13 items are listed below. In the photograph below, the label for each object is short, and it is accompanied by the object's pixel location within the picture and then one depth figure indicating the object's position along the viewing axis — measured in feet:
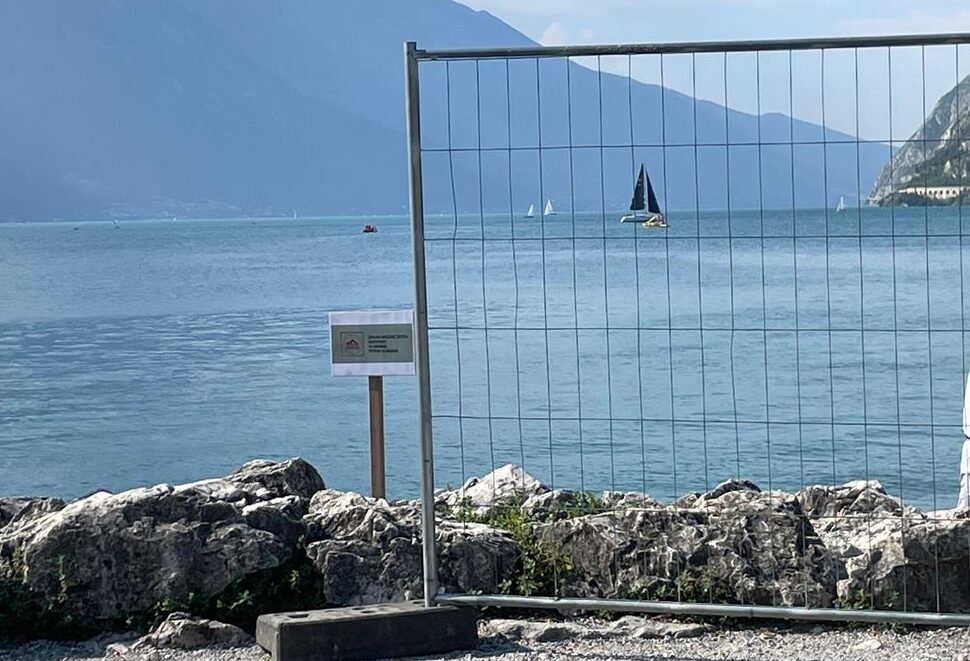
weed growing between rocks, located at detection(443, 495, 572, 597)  24.23
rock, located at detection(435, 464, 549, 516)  28.27
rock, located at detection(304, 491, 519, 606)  24.13
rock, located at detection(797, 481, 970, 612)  23.30
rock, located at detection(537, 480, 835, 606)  23.62
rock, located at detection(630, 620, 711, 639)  22.88
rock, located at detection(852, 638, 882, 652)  21.71
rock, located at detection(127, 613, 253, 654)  23.07
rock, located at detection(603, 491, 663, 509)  27.63
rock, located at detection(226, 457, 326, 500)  27.71
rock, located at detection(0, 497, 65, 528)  27.25
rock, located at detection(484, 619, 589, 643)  22.98
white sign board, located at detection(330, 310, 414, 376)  29.14
